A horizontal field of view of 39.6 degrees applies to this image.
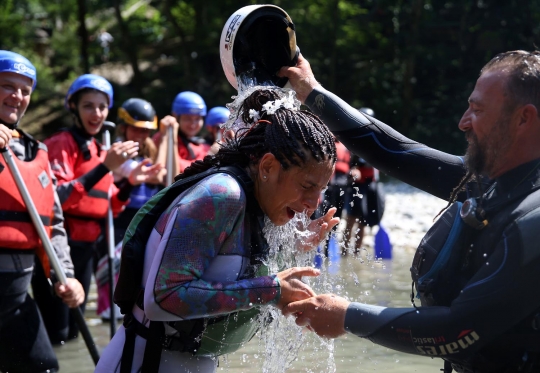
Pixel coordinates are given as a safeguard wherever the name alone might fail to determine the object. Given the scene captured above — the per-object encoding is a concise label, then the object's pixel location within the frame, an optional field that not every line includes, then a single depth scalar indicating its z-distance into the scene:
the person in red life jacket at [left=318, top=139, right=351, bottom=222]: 11.27
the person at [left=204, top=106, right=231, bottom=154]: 9.25
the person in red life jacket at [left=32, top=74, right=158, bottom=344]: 5.70
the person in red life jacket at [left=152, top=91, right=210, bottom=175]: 7.87
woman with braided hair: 2.46
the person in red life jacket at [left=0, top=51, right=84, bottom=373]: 4.14
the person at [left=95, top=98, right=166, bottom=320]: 7.00
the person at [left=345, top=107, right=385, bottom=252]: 11.14
